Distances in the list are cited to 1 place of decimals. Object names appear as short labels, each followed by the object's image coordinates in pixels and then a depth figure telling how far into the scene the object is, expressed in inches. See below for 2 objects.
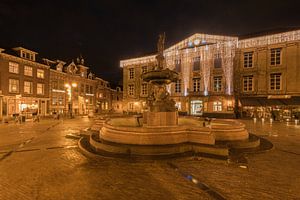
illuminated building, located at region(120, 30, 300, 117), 1090.7
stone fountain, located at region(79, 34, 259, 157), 293.9
